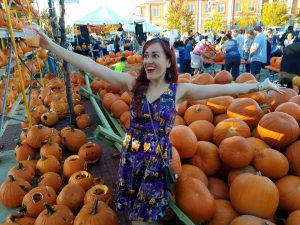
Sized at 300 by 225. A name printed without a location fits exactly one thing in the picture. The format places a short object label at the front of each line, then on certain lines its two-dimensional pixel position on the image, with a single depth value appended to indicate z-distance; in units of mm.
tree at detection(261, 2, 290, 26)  46688
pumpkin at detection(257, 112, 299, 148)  2504
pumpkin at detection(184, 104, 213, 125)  3152
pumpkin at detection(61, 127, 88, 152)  4133
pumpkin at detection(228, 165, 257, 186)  2396
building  58156
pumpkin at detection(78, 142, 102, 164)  3801
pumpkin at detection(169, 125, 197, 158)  2461
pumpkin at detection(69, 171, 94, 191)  3016
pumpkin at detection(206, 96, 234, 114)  3264
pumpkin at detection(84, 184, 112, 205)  2721
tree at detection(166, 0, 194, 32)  49906
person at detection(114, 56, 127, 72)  6320
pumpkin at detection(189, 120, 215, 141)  2887
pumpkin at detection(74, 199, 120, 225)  2340
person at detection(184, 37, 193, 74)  13344
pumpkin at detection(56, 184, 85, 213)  2767
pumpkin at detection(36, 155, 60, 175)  3453
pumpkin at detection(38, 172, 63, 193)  3092
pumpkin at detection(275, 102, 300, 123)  2787
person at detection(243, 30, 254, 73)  12727
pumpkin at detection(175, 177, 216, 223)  2045
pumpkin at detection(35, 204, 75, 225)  2412
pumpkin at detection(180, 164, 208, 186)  2341
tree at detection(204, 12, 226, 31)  51688
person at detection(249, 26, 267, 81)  9969
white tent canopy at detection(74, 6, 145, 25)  13892
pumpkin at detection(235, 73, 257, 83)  3961
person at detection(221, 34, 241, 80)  10211
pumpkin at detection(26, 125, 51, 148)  4043
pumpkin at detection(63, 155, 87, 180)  3346
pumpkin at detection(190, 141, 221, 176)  2512
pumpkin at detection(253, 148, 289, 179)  2348
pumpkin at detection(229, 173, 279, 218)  2057
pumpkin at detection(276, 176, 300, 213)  2188
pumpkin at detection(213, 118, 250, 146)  2688
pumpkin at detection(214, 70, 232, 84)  4027
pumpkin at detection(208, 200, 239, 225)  2117
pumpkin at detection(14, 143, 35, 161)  4000
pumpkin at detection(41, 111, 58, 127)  5414
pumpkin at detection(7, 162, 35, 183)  3315
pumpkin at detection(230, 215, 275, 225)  1883
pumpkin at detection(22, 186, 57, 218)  2727
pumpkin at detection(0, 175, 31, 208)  3066
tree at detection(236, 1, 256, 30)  52219
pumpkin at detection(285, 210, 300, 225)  1980
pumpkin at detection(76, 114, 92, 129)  5262
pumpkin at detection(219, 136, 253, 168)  2354
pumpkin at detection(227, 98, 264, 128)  2898
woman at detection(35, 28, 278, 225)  2004
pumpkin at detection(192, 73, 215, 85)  3932
